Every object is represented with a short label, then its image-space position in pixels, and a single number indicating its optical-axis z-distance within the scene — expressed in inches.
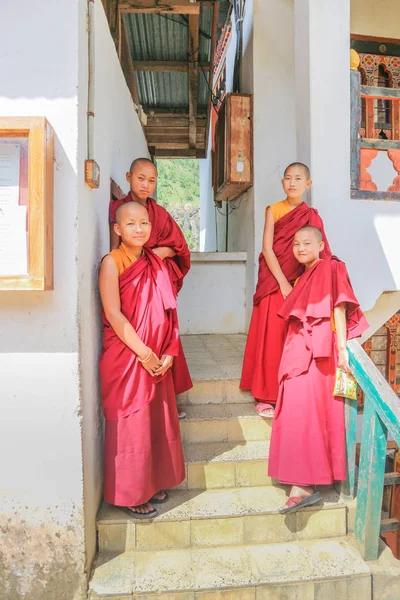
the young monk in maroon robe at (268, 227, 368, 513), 97.5
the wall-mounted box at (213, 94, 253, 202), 194.1
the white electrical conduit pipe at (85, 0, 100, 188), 87.0
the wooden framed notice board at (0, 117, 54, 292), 73.5
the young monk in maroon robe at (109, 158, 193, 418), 108.3
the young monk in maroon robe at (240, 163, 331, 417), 118.0
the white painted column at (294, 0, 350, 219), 126.6
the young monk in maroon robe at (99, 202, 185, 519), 90.4
